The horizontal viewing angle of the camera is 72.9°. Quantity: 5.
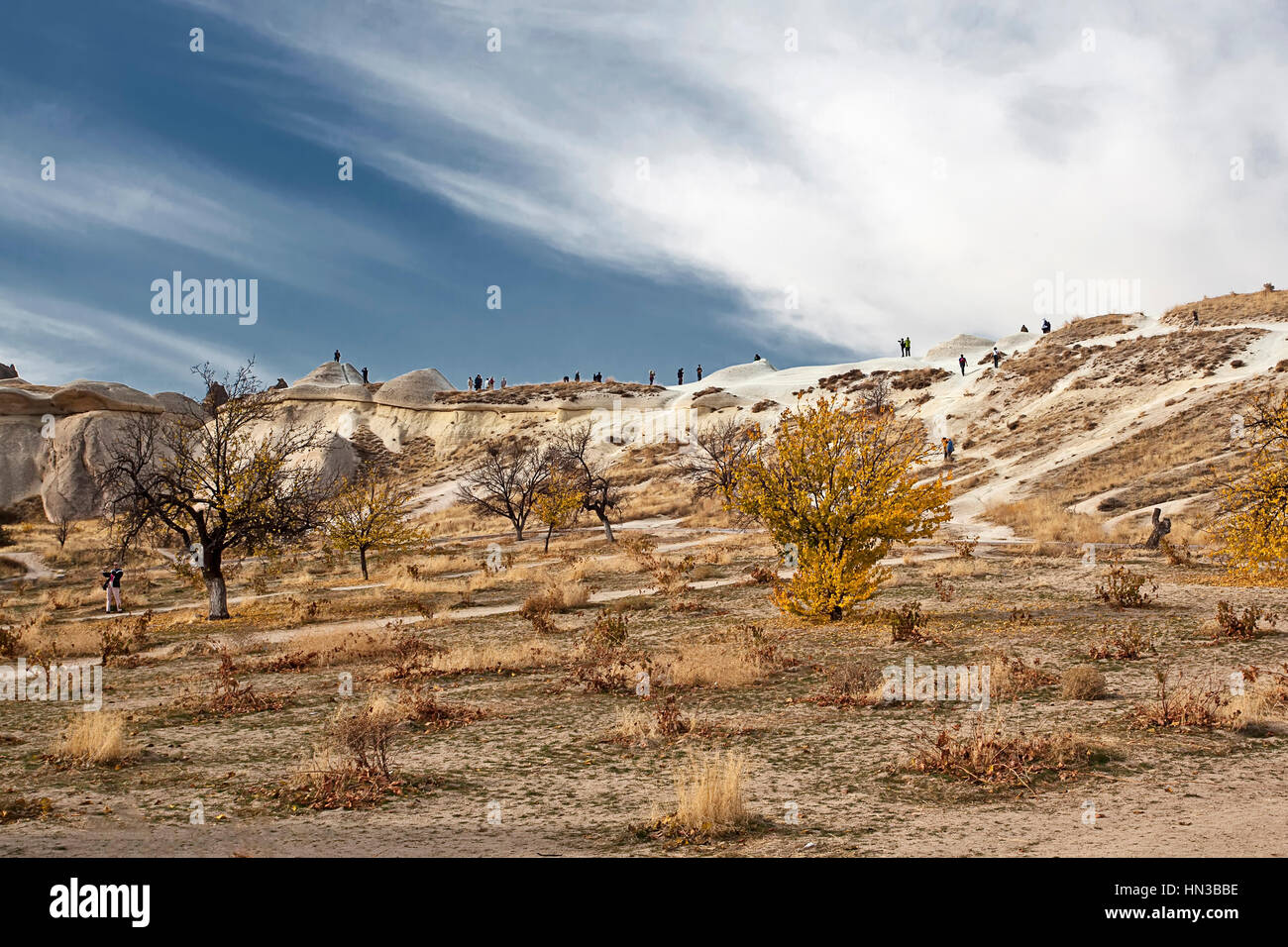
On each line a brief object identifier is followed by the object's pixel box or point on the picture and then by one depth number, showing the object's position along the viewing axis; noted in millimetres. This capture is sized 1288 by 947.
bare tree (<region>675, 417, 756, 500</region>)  50431
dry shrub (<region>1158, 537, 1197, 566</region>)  23953
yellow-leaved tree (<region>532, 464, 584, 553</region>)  43375
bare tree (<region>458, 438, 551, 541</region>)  47688
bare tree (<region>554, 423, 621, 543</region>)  44094
